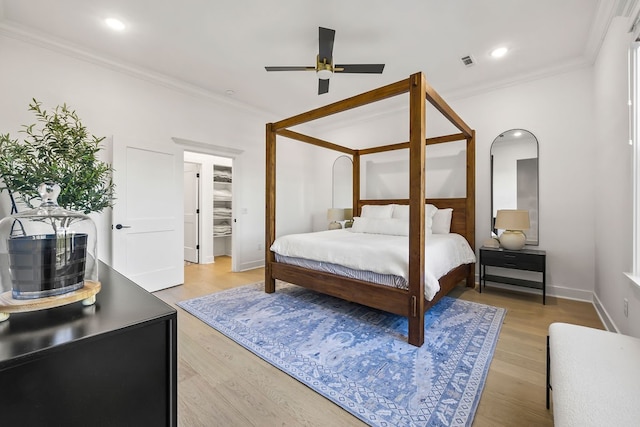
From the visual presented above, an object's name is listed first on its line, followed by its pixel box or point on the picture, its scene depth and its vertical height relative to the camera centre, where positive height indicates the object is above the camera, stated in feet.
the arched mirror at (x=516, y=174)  11.68 +1.66
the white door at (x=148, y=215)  10.98 -0.06
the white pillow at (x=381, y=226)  12.23 -0.59
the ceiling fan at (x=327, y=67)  8.34 +4.63
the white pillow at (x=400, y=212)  13.49 +0.05
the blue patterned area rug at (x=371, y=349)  5.19 -3.45
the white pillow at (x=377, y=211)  14.08 +0.10
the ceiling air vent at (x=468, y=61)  10.53 +5.89
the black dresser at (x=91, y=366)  2.03 -1.26
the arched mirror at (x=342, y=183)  17.38 +1.96
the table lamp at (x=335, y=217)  16.71 -0.24
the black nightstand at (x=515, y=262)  10.32 -1.91
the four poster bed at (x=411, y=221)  7.25 -0.29
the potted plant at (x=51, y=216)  2.67 -0.03
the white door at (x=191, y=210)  18.83 +0.23
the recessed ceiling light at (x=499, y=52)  10.00 +5.90
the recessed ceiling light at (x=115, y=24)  8.61 +5.99
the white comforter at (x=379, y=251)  7.85 -1.27
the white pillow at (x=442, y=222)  12.82 -0.42
